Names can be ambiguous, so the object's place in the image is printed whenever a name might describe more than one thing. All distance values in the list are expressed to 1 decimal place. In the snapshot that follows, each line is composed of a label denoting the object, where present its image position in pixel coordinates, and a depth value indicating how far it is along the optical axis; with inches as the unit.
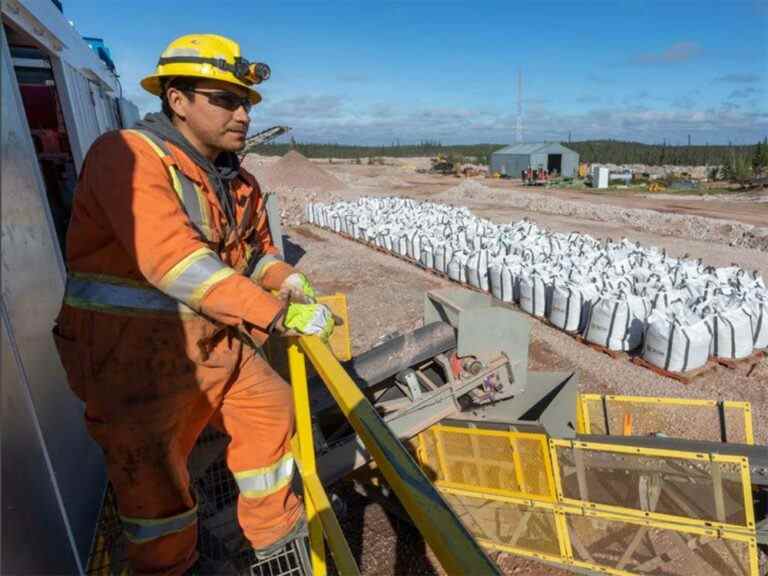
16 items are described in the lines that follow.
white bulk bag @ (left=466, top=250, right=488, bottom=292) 328.5
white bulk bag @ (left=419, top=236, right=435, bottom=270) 393.2
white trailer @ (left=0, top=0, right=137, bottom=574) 58.2
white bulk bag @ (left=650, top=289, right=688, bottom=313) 224.1
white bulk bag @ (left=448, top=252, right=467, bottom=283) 349.1
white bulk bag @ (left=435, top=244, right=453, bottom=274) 372.9
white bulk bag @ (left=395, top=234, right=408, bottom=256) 440.1
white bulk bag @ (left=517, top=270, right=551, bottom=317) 274.5
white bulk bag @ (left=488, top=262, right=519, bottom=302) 303.0
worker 56.3
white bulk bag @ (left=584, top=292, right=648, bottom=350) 229.3
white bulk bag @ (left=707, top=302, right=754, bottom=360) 213.2
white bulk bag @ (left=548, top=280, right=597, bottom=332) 251.4
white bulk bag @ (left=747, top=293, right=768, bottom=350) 223.8
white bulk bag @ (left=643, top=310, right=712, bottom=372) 205.8
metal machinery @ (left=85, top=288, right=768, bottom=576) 102.1
